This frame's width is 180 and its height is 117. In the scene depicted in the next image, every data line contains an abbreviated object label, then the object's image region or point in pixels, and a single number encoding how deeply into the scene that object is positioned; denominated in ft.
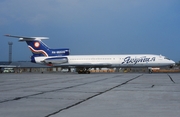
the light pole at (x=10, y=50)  386.30
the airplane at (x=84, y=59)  156.04
